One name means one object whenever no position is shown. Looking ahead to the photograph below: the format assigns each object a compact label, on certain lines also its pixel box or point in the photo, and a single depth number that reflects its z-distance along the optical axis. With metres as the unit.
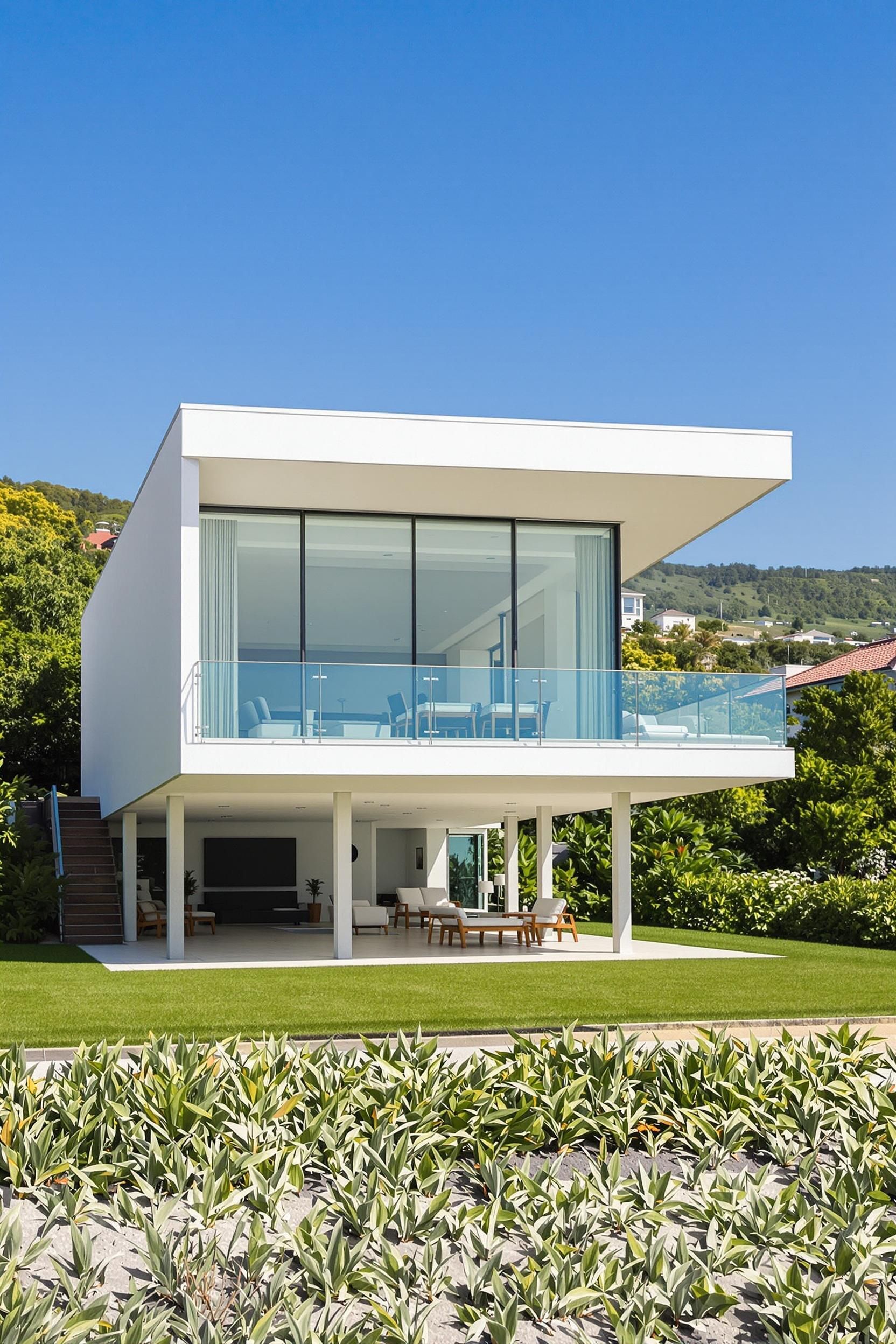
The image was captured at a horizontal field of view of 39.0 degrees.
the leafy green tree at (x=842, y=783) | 29.95
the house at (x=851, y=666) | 51.31
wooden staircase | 21.19
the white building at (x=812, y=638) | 121.50
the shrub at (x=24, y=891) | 19.92
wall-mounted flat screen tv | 27.20
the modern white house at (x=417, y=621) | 15.71
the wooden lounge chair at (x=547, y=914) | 19.84
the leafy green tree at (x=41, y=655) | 35.88
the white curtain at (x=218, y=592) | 16.88
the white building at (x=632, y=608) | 143.62
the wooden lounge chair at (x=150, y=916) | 21.67
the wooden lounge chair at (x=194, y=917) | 22.31
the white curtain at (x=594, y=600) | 18.33
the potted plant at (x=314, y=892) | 27.31
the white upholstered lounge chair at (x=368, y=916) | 21.73
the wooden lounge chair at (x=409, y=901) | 24.17
